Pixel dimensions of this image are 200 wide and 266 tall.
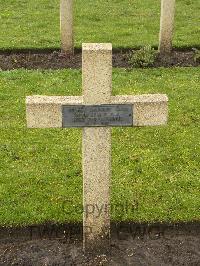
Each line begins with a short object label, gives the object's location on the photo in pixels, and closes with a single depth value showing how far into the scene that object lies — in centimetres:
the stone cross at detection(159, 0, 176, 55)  959
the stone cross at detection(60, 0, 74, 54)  948
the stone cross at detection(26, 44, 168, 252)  438
